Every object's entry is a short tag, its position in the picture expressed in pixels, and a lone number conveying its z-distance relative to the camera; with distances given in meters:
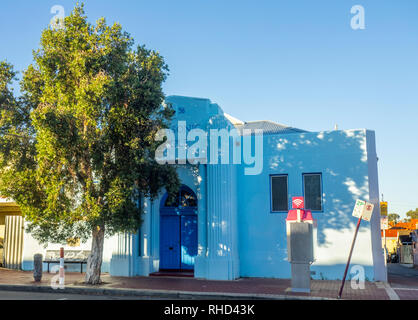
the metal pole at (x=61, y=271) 13.53
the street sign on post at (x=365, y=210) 11.92
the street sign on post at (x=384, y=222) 19.00
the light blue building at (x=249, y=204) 16.00
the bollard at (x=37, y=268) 15.00
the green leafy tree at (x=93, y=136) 13.21
